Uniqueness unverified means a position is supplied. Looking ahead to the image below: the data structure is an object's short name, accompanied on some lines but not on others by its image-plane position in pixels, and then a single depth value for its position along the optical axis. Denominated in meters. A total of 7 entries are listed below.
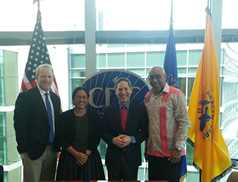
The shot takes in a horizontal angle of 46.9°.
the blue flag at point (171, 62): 2.93
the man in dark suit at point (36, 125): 2.36
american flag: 2.96
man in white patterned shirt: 2.36
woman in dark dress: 2.40
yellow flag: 2.74
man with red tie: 2.36
